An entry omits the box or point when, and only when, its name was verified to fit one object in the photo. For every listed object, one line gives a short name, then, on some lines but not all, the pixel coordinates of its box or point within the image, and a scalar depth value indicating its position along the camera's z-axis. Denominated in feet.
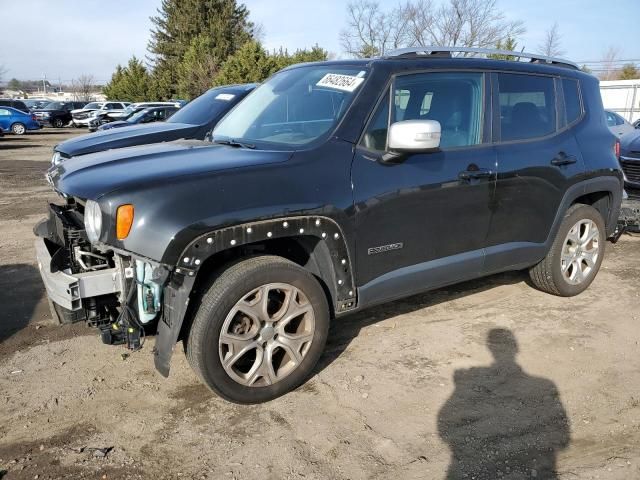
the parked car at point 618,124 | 42.02
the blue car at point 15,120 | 90.04
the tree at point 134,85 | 147.43
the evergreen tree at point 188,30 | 147.74
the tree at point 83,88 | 249.75
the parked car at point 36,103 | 126.65
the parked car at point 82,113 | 113.60
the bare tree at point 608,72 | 149.74
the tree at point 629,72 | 146.61
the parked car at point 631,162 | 22.99
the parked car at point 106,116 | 91.76
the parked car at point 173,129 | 22.86
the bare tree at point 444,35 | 136.87
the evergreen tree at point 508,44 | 110.22
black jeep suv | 9.56
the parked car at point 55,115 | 113.91
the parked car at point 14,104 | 99.99
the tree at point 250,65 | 94.94
